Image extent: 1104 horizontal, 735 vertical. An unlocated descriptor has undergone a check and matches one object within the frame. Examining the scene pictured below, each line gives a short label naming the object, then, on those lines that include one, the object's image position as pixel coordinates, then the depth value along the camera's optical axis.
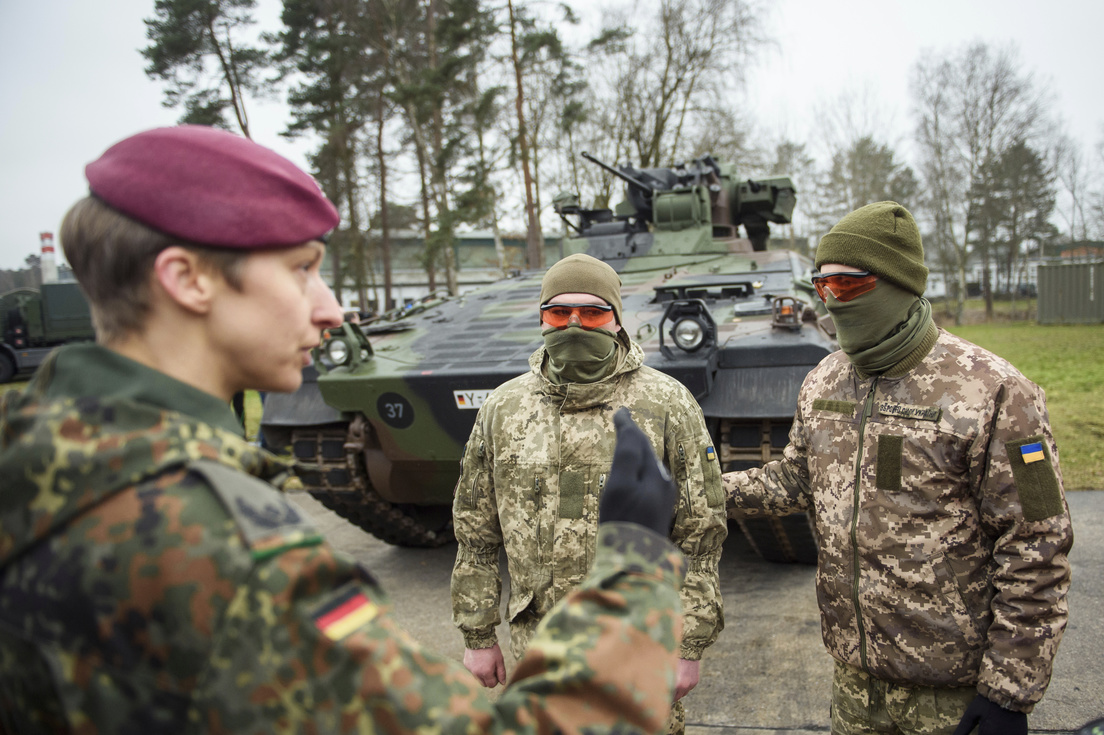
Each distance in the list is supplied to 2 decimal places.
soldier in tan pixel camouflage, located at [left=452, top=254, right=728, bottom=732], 2.32
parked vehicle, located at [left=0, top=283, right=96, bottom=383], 18.48
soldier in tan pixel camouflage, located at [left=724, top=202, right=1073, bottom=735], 1.88
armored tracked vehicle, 4.05
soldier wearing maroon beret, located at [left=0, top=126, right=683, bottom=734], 0.79
